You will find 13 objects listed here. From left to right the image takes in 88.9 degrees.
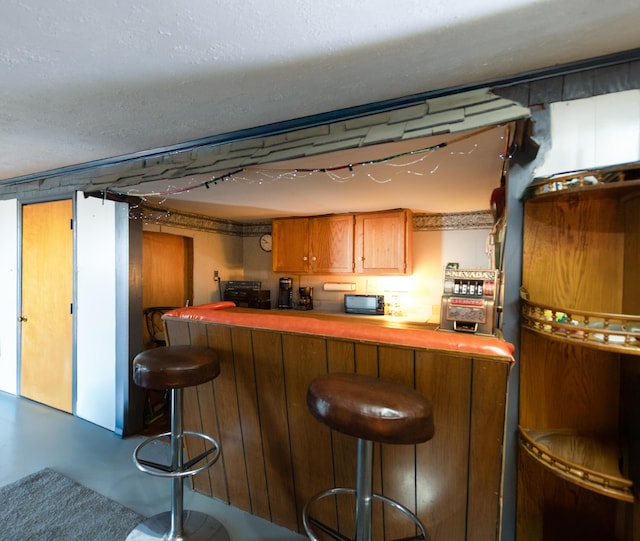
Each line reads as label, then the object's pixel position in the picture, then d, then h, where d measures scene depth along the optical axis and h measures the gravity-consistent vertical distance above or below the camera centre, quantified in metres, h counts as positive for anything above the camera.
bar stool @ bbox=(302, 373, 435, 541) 1.03 -0.50
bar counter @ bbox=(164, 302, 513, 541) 1.32 -0.77
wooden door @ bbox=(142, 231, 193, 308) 3.66 -0.08
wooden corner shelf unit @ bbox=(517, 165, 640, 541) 1.21 -0.41
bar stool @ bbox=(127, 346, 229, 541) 1.49 -0.90
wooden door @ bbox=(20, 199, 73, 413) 3.10 -0.43
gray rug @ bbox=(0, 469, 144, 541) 1.73 -1.45
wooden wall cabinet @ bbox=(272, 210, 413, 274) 3.67 +0.25
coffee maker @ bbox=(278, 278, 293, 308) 4.45 -0.40
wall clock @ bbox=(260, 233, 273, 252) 4.76 +0.31
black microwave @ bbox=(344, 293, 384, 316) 3.90 -0.48
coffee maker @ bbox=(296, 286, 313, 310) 4.34 -0.47
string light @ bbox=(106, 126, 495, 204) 1.73 +0.63
